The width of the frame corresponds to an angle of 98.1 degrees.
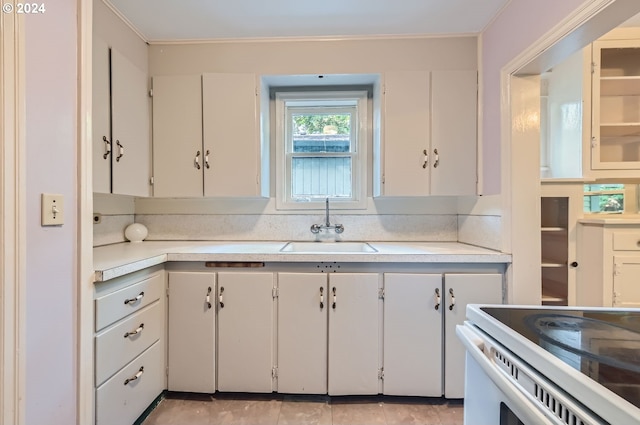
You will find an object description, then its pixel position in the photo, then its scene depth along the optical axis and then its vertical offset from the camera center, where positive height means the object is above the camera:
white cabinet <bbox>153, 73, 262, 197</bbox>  1.94 +0.52
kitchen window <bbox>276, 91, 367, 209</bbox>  2.29 +0.49
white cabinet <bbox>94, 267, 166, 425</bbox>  1.24 -0.69
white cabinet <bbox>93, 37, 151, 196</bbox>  1.55 +0.51
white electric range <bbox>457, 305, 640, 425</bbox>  0.46 -0.31
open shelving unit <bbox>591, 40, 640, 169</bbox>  1.97 +0.80
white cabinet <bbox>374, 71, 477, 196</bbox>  1.91 +0.54
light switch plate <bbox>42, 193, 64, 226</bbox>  0.99 +0.00
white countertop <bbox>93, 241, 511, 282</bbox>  1.57 -0.27
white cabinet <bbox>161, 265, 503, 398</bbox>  1.64 -0.71
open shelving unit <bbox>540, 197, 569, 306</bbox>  1.94 -0.29
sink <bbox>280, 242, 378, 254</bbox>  2.01 -0.28
